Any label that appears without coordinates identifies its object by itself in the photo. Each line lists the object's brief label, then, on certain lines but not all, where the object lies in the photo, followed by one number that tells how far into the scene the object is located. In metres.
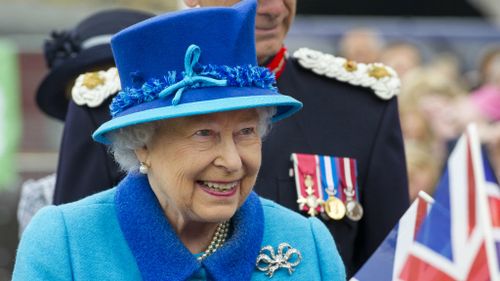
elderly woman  7.79
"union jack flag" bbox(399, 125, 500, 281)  7.67
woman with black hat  10.02
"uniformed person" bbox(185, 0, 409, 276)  9.92
